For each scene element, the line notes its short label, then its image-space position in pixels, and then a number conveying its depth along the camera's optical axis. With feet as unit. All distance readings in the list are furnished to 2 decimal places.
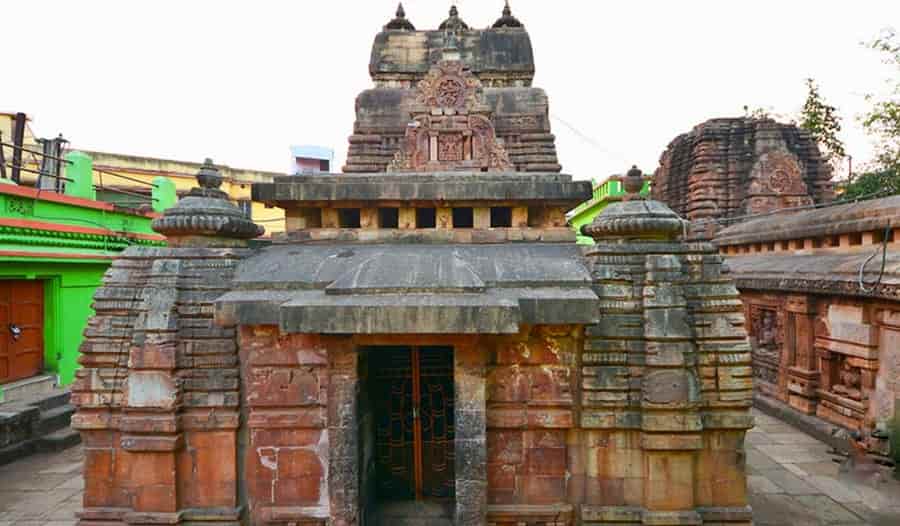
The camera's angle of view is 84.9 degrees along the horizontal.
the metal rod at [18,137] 41.78
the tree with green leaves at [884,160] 62.85
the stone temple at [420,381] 19.22
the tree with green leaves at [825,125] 82.69
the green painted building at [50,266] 33.40
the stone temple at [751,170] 57.88
